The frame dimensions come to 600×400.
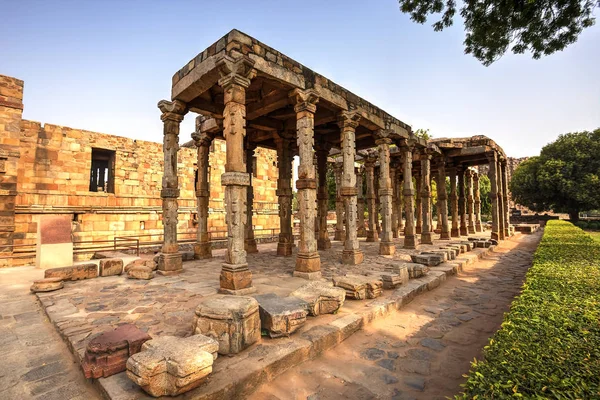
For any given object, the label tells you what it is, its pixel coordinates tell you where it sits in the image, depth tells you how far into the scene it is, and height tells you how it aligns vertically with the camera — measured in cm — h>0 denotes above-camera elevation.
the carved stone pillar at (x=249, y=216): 1095 -7
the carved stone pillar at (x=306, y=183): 671 +75
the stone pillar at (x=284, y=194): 1035 +74
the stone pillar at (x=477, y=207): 2098 +51
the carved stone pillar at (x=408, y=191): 1188 +99
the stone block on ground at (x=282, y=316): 357 -131
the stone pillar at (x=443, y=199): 1538 +86
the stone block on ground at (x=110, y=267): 705 -131
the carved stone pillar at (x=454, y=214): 1684 -1
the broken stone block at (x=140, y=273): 669 -139
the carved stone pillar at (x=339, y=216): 1541 -11
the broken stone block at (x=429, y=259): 820 -133
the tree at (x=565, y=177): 2442 +338
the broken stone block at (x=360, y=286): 515 -134
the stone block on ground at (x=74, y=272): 627 -133
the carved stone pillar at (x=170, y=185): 728 +76
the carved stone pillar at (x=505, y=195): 1853 +125
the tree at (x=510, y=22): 593 +427
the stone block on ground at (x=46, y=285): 562 -142
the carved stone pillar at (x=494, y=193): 1545 +114
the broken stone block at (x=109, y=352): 262 -133
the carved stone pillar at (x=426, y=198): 1334 +77
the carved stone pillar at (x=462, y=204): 1820 +65
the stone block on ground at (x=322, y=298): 432 -131
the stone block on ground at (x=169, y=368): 234 -130
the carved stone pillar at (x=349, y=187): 824 +79
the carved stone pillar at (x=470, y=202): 1964 +82
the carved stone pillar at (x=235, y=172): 530 +80
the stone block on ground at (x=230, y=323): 315 -126
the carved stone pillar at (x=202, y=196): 923 +59
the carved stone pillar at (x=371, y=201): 1513 +69
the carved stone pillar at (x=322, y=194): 1190 +89
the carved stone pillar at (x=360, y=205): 1751 +56
